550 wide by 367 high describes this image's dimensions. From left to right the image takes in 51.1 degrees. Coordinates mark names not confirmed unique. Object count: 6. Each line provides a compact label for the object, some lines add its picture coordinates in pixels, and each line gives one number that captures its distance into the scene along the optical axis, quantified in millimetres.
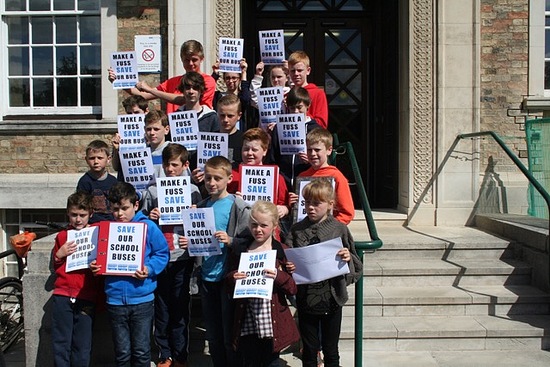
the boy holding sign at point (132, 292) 4379
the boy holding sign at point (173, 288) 4680
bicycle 6199
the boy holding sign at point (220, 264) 4375
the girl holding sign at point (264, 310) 4039
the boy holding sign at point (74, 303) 4504
